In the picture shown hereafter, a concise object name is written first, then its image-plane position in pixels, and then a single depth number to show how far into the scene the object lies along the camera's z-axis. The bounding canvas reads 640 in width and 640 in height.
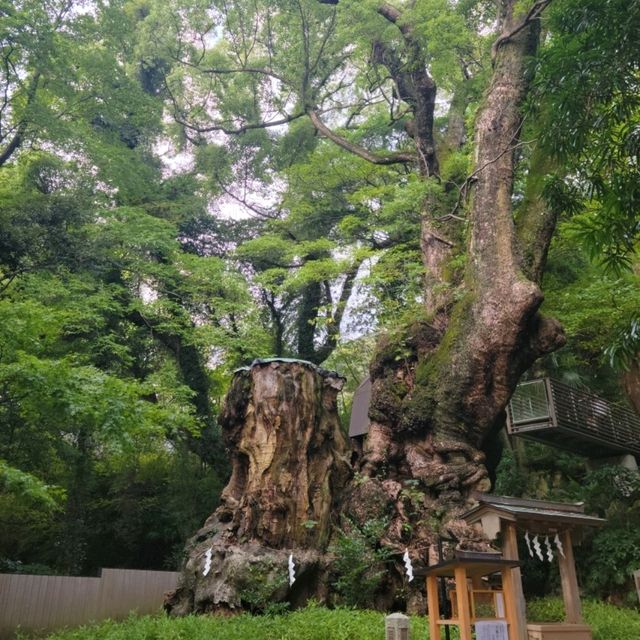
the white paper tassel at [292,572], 8.15
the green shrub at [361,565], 8.35
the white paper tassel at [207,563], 8.50
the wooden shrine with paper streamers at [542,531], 6.77
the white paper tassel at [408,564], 7.58
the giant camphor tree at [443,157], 8.60
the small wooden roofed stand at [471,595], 4.97
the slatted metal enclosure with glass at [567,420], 11.98
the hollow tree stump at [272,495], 8.30
